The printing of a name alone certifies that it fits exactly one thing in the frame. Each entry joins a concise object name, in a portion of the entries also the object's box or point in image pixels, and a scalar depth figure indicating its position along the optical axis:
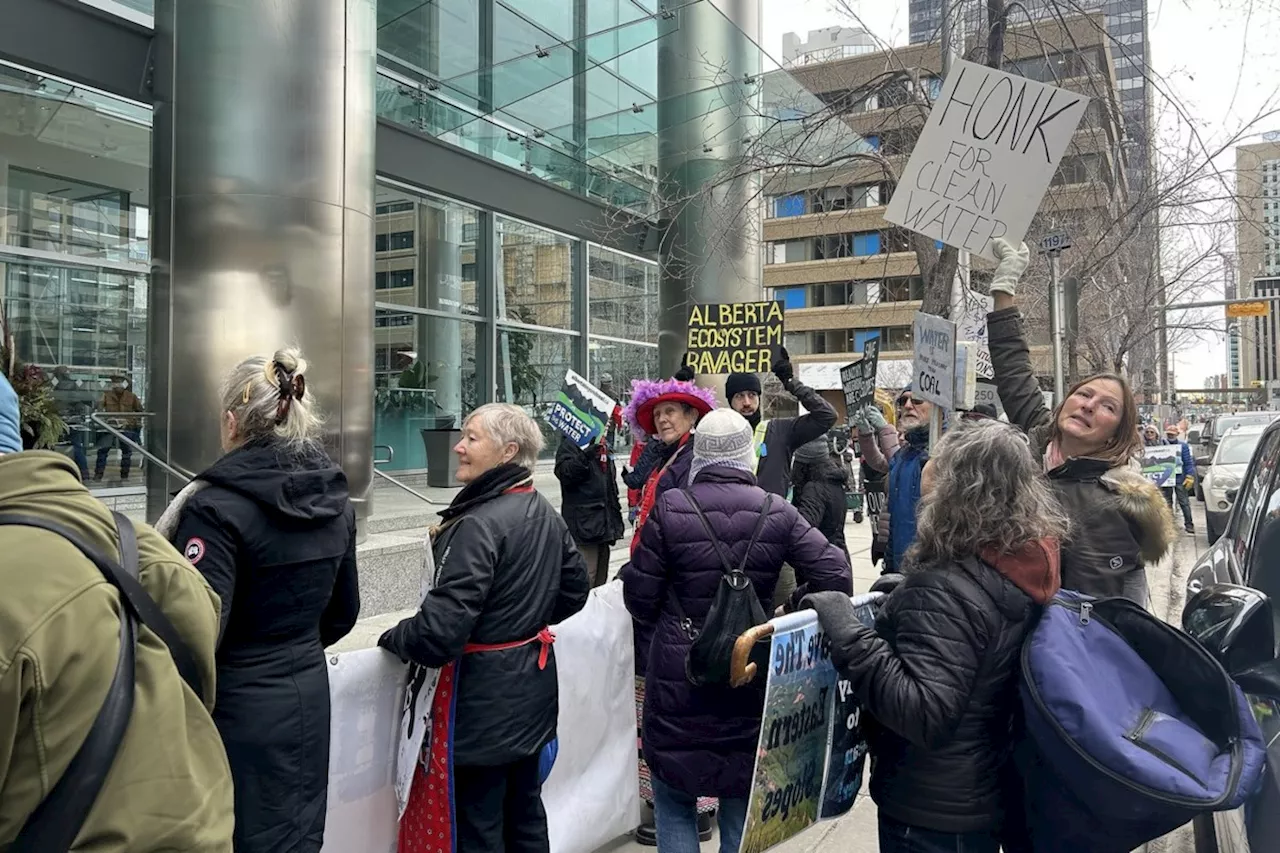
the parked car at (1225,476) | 12.58
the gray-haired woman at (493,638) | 2.63
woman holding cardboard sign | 2.91
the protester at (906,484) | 5.11
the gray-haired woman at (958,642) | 2.01
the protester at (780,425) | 5.32
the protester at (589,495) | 6.56
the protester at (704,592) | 2.88
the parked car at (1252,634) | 2.13
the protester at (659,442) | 4.03
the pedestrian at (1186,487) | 13.98
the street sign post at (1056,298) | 9.01
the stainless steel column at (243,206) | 7.15
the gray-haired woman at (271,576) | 2.19
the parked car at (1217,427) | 17.75
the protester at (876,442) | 6.70
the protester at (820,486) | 6.11
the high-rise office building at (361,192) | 7.20
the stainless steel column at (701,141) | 12.59
